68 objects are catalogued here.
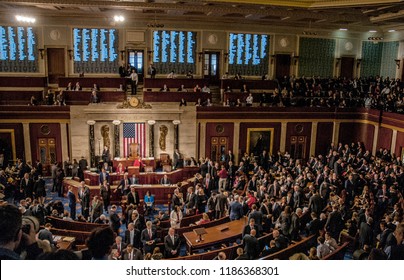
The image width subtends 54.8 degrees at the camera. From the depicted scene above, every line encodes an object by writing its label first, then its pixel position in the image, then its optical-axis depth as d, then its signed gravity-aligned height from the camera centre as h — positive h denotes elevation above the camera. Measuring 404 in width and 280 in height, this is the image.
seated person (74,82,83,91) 20.03 -1.22
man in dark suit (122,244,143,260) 7.77 -3.74
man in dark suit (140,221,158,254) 9.12 -4.06
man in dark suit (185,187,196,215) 12.23 -4.18
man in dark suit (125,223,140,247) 9.25 -4.02
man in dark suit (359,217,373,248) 9.19 -3.81
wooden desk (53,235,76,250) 8.81 -4.10
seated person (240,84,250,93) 21.82 -1.20
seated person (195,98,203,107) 20.00 -1.85
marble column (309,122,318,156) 21.20 -3.72
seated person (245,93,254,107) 20.45 -1.69
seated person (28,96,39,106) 18.93 -1.94
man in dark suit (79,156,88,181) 17.19 -4.41
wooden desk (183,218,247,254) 9.29 -4.16
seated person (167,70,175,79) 21.69 -0.57
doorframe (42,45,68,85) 22.06 +0.15
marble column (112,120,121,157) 18.92 -3.65
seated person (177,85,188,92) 20.70 -1.21
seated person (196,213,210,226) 10.59 -4.14
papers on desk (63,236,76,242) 9.16 -4.11
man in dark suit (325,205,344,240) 9.95 -3.82
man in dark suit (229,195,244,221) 10.99 -3.97
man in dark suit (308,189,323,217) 11.20 -3.79
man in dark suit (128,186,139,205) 12.72 -4.25
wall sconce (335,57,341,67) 25.25 +0.59
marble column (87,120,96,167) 18.81 -3.80
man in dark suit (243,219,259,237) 9.00 -3.66
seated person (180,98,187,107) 19.70 -1.85
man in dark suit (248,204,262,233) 9.99 -3.75
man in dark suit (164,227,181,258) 9.12 -4.13
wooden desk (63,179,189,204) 14.91 -4.80
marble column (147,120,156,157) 18.98 -3.44
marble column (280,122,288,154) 20.81 -3.55
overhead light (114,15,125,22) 15.58 +1.82
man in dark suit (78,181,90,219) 12.62 -4.36
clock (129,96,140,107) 18.78 -1.78
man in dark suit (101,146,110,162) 17.74 -4.10
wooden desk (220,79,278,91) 22.09 -0.90
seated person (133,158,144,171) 17.14 -4.31
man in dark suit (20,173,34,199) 13.77 -4.31
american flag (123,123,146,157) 19.12 -3.37
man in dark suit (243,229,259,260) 8.18 -3.69
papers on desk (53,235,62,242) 9.05 -4.08
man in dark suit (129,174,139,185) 15.27 -4.52
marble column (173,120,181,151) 19.46 -3.46
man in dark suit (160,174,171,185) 15.35 -4.49
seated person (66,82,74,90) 20.10 -1.22
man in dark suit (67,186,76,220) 12.64 -4.53
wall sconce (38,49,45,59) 21.97 +0.55
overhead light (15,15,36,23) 16.93 +1.86
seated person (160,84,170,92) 20.33 -1.21
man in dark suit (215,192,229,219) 11.99 -4.16
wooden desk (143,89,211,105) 19.70 -1.53
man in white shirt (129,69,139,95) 20.69 -0.81
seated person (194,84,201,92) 20.64 -1.18
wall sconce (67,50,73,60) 22.25 +0.54
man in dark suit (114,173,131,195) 13.80 -4.31
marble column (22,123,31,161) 18.64 -3.70
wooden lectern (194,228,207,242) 9.34 -3.92
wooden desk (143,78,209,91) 20.72 -0.90
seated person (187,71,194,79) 22.23 -0.56
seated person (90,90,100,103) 19.27 -1.64
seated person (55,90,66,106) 18.97 -1.80
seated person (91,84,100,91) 19.80 -1.23
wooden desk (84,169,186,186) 15.88 -4.60
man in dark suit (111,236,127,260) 8.02 -3.83
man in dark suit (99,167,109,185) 14.84 -4.22
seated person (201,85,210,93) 20.88 -1.19
